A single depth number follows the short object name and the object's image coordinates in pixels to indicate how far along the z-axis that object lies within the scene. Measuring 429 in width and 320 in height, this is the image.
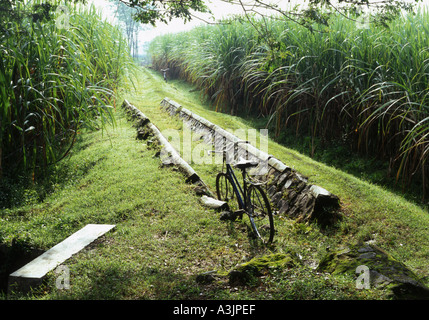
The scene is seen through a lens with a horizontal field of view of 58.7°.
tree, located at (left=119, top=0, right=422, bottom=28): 3.83
